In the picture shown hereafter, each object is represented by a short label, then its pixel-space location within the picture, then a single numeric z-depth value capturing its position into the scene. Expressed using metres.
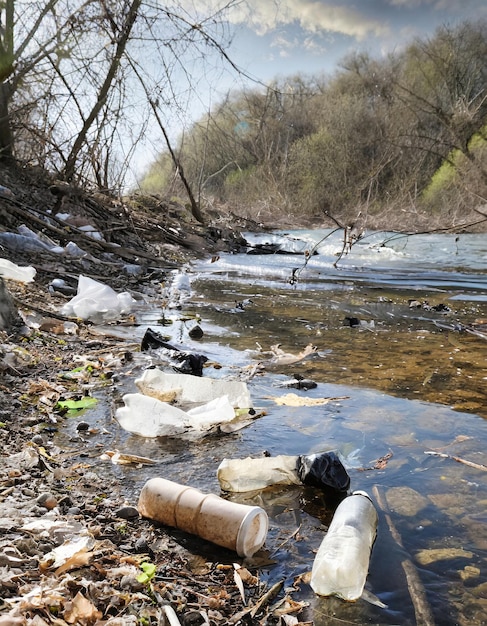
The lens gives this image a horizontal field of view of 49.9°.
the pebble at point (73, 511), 1.34
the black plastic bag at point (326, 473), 1.54
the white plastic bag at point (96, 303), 3.76
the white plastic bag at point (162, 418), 1.94
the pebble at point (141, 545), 1.22
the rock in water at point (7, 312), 2.87
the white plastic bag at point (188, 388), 2.23
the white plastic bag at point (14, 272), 3.50
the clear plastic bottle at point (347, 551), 1.12
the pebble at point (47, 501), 1.34
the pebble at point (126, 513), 1.37
